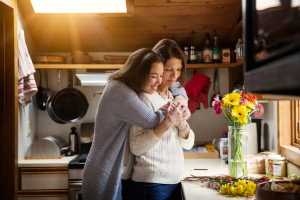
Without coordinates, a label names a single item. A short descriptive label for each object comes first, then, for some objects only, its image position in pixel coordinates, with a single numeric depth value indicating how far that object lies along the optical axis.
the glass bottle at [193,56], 3.17
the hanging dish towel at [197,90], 3.28
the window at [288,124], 2.30
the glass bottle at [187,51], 3.18
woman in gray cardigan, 1.78
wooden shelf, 3.12
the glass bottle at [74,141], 3.26
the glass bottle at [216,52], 3.13
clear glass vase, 2.08
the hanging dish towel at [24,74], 2.78
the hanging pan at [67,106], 3.28
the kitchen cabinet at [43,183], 2.82
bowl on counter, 1.07
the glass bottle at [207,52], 3.14
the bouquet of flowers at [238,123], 2.05
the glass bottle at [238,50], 2.78
